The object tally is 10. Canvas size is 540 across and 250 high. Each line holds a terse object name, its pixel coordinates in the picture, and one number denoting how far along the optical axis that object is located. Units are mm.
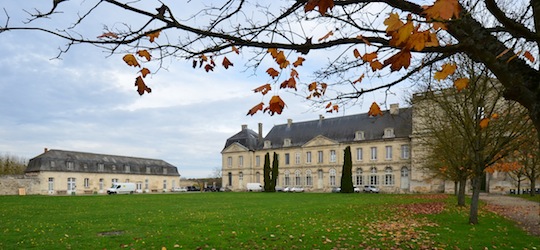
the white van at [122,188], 49312
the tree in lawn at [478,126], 12023
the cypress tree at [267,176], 51656
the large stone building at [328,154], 48219
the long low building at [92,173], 49469
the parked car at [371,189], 48219
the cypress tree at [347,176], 44906
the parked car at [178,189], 65350
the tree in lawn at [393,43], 2410
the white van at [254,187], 56938
